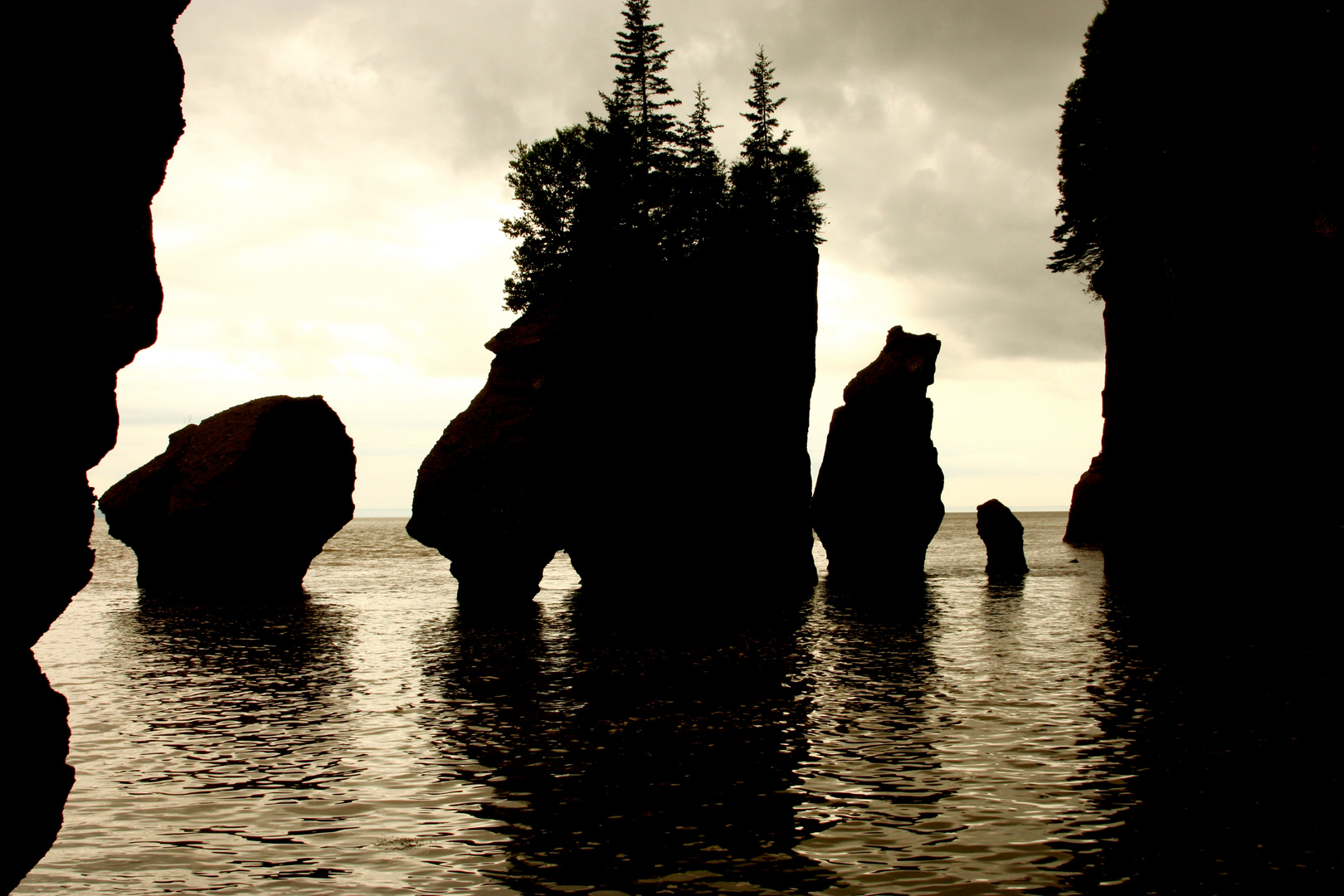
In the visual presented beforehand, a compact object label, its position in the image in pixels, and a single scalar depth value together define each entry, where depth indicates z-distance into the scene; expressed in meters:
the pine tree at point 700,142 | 46.47
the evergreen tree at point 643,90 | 45.03
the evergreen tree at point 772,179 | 48.25
